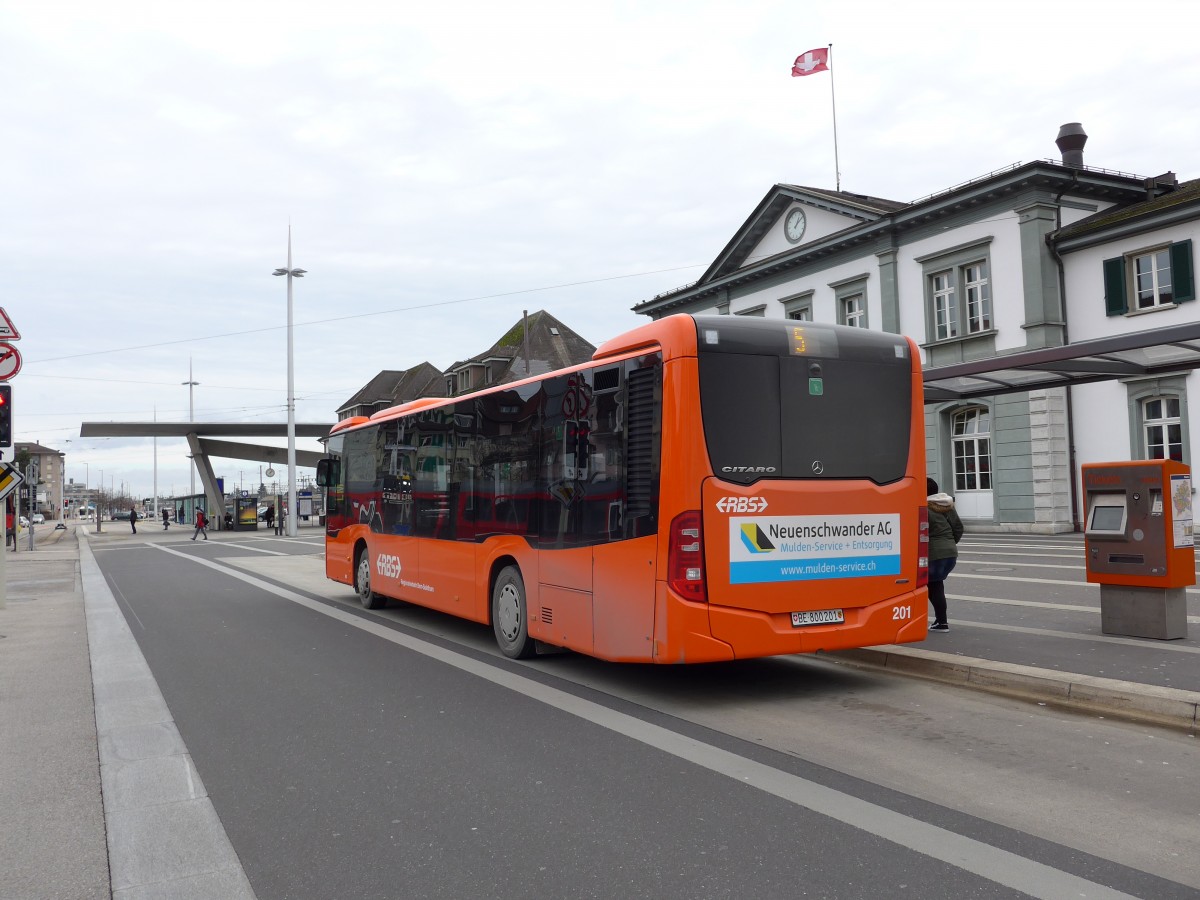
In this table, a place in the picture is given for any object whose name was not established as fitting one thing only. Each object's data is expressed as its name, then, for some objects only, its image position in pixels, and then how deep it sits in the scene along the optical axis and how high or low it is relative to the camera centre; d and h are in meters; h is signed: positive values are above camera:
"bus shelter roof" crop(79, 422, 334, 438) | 54.25 +4.24
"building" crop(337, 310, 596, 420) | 61.06 +8.72
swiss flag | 33.28 +14.20
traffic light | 14.58 +1.41
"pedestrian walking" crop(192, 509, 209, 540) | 46.64 -0.70
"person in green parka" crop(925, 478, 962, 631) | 9.69 -0.50
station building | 25.72 +5.40
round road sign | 14.05 +2.09
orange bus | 7.11 +0.00
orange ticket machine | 8.90 -0.54
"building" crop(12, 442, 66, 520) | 163.50 +6.74
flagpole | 37.88 +12.31
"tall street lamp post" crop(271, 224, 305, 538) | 45.62 +2.69
